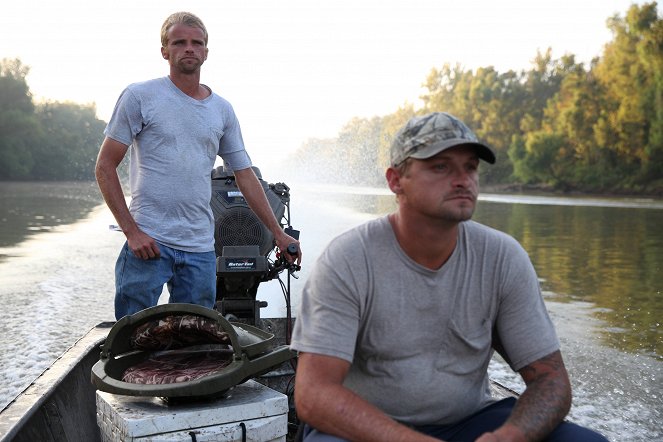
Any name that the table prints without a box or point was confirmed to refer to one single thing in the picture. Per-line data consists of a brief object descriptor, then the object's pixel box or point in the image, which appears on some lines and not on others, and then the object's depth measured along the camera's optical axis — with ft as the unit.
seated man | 9.09
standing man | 14.34
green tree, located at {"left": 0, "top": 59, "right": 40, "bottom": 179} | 320.29
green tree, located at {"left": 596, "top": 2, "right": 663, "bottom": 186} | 230.48
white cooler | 9.73
